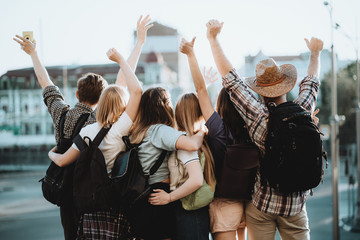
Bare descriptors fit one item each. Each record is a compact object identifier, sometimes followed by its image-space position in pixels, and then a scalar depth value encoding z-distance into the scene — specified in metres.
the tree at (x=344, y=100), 27.17
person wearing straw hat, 2.10
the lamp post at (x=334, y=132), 7.84
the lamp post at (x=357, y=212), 10.69
